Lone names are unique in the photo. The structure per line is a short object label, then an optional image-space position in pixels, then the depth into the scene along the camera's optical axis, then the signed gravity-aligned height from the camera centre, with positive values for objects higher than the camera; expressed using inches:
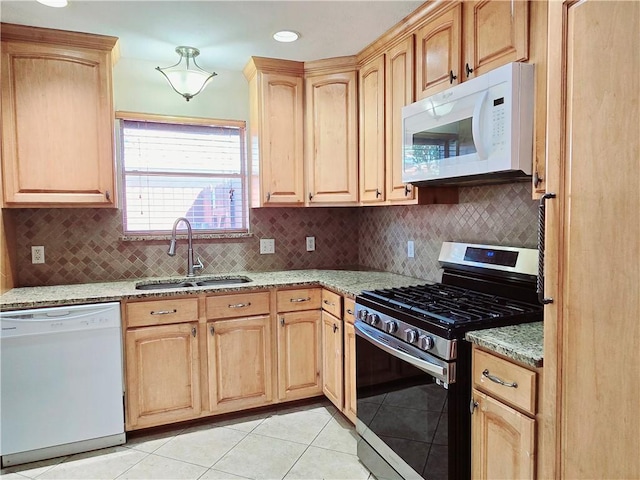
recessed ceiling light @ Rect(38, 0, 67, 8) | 85.0 +44.0
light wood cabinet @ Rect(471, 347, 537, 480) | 53.6 -26.4
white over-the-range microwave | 66.2 +15.5
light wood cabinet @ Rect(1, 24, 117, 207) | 98.4 +24.9
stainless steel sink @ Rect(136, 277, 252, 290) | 111.6 -16.3
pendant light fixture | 103.0 +35.1
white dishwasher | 90.1 -33.8
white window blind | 121.0 +14.3
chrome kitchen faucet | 117.0 -8.0
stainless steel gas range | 64.2 -22.1
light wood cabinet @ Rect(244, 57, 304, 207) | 119.6 +25.8
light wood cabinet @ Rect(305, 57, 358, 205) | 119.0 +25.2
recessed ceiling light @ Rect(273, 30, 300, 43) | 100.2 +44.1
